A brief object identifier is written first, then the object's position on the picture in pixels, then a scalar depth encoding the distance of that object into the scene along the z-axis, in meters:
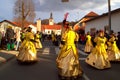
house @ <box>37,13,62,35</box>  44.51
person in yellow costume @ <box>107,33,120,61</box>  5.45
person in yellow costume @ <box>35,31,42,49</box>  9.59
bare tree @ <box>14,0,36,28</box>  21.53
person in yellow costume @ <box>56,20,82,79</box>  3.56
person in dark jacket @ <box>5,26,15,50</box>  8.18
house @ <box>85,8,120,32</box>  10.64
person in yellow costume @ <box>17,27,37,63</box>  5.03
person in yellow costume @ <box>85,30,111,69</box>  4.59
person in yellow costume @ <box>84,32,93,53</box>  8.22
